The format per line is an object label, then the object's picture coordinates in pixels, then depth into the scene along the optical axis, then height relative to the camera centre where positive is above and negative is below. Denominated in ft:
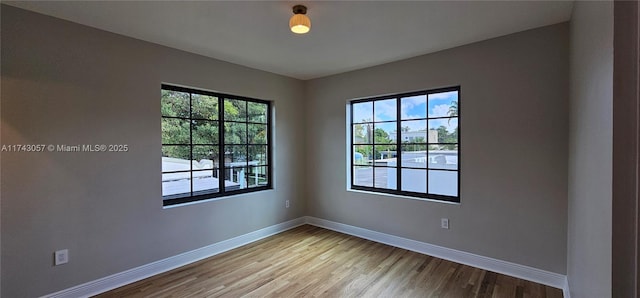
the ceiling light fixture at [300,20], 7.05 +3.25
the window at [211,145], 10.47 +0.11
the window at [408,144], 10.82 +0.09
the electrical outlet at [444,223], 10.62 -2.99
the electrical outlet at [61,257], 7.79 -3.09
